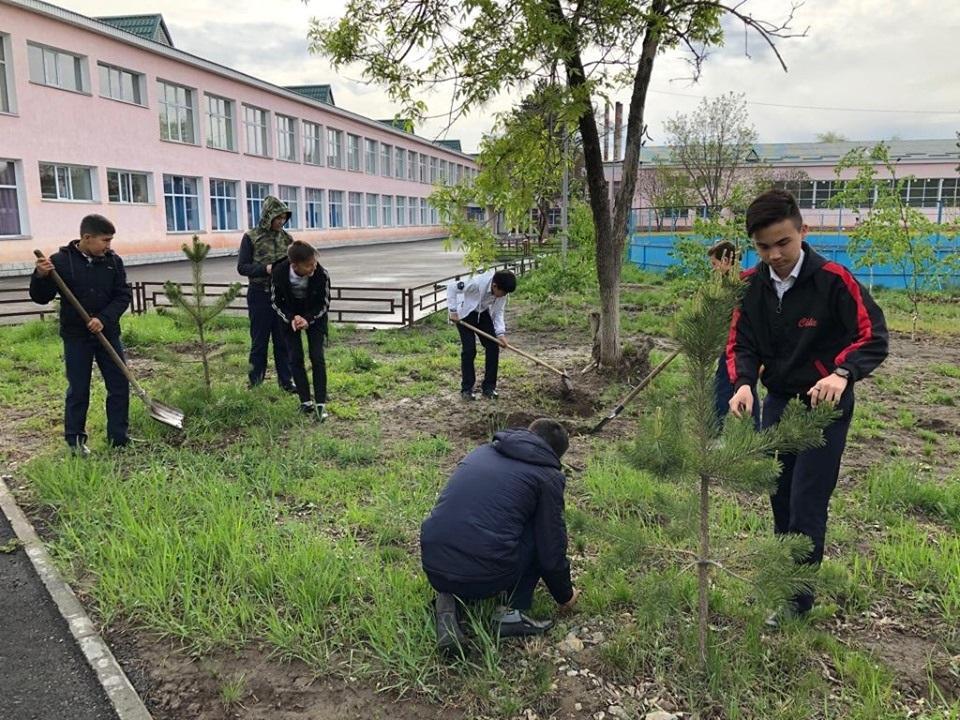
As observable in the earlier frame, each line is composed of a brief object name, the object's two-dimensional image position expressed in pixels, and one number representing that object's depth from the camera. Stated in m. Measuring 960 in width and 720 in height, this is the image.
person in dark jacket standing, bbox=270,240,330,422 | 5.76
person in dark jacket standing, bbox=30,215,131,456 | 4.75
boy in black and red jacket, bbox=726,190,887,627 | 2.50
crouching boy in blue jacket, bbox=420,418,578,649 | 2.66
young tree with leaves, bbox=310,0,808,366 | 5.62
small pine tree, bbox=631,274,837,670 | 2.22
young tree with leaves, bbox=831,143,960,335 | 11.23
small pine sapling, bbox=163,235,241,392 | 5.56
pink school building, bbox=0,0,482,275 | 19.42
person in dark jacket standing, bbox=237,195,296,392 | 6.56
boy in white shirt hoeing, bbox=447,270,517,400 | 6.65
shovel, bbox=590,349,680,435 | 5.35
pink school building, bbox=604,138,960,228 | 38.59
